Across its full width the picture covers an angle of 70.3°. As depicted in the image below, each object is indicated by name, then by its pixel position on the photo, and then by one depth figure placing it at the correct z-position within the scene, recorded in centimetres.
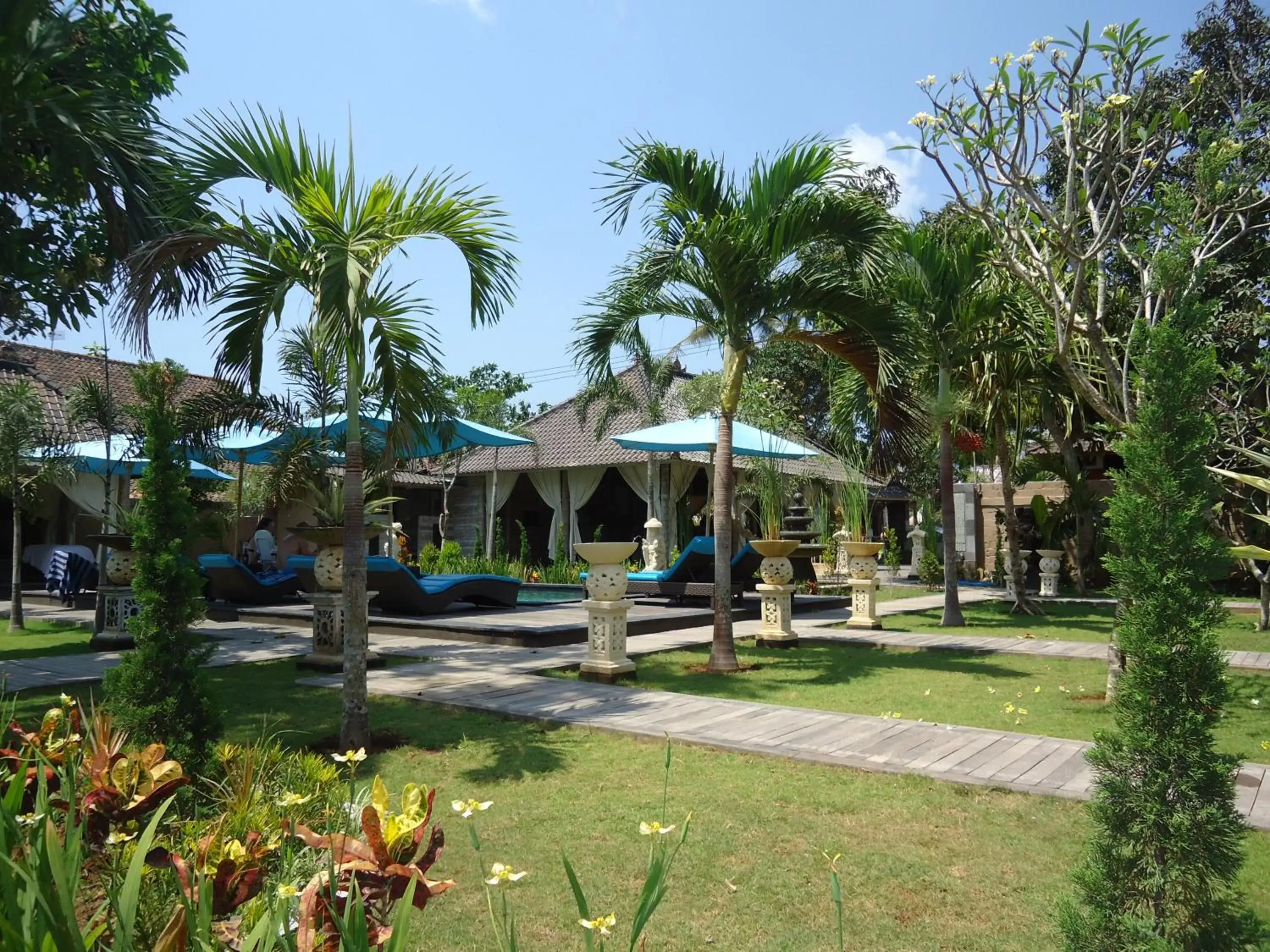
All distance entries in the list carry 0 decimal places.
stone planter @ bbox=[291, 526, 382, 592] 837
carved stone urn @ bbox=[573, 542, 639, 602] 763
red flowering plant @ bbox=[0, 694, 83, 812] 233
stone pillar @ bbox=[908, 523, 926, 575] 2225
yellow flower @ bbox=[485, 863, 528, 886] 169
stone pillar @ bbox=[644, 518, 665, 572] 1764
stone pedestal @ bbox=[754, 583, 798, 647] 991
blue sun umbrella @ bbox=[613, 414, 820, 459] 1350
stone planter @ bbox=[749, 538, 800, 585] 988
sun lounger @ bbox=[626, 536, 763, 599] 1320
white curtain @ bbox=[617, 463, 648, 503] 2209
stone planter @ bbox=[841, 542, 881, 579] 1171
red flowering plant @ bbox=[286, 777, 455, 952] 155
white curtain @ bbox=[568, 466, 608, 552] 2298
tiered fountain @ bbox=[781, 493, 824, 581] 1239
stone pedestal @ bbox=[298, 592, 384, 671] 821
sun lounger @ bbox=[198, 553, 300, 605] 1302
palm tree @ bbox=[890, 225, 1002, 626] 1112
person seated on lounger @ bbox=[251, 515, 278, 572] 1894
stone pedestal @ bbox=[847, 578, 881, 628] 1178
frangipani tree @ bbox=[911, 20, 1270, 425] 652
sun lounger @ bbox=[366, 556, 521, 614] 1129
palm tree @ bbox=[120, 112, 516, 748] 527
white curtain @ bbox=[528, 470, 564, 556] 2367
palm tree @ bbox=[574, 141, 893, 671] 820
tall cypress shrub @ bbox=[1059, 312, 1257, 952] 231
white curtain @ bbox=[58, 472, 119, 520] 1741
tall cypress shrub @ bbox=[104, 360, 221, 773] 360
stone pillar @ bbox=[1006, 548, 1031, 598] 1410
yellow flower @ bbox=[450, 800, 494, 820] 194
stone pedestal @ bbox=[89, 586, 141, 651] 957
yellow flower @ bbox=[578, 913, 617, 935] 156
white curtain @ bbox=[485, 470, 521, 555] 2458
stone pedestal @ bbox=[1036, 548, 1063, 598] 1667
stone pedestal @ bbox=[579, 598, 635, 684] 766
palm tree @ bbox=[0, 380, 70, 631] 1152
